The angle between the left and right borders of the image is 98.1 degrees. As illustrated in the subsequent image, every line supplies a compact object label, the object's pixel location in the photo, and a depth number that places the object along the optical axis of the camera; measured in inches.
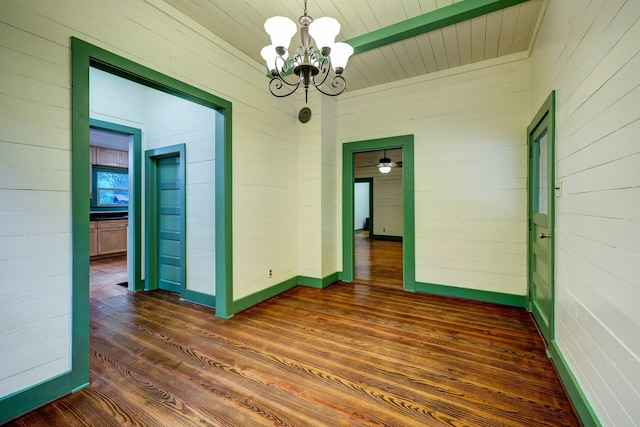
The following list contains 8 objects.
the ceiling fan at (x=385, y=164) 308.6
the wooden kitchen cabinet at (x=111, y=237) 245.3
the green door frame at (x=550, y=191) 85.1
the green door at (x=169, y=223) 149.2
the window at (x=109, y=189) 267.9
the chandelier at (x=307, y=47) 70.9
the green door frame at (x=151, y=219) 154.8
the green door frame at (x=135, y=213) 153.3
